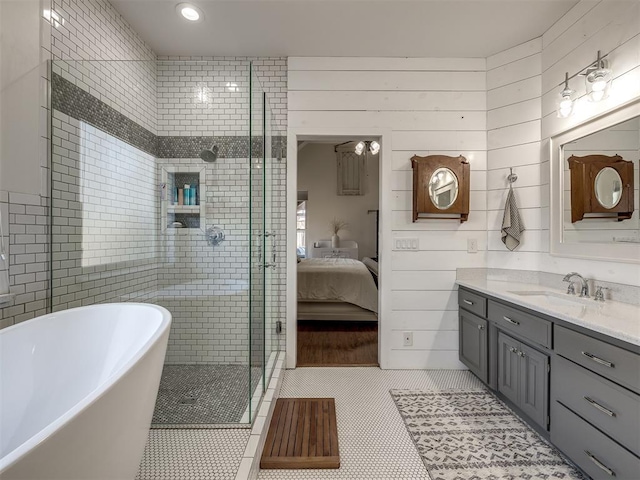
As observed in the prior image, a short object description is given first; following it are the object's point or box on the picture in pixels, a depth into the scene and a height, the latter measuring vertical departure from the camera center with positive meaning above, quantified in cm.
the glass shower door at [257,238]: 198 +1
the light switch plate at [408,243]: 262 -2
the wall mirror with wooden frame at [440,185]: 251 +48
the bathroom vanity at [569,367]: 121 -67
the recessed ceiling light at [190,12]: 206 +164
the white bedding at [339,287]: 379 -61
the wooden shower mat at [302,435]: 155 -117
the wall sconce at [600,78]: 176 +99
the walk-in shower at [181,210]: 184 +22
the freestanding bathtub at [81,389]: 70 -53
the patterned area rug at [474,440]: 151 -118
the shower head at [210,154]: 241 +71
